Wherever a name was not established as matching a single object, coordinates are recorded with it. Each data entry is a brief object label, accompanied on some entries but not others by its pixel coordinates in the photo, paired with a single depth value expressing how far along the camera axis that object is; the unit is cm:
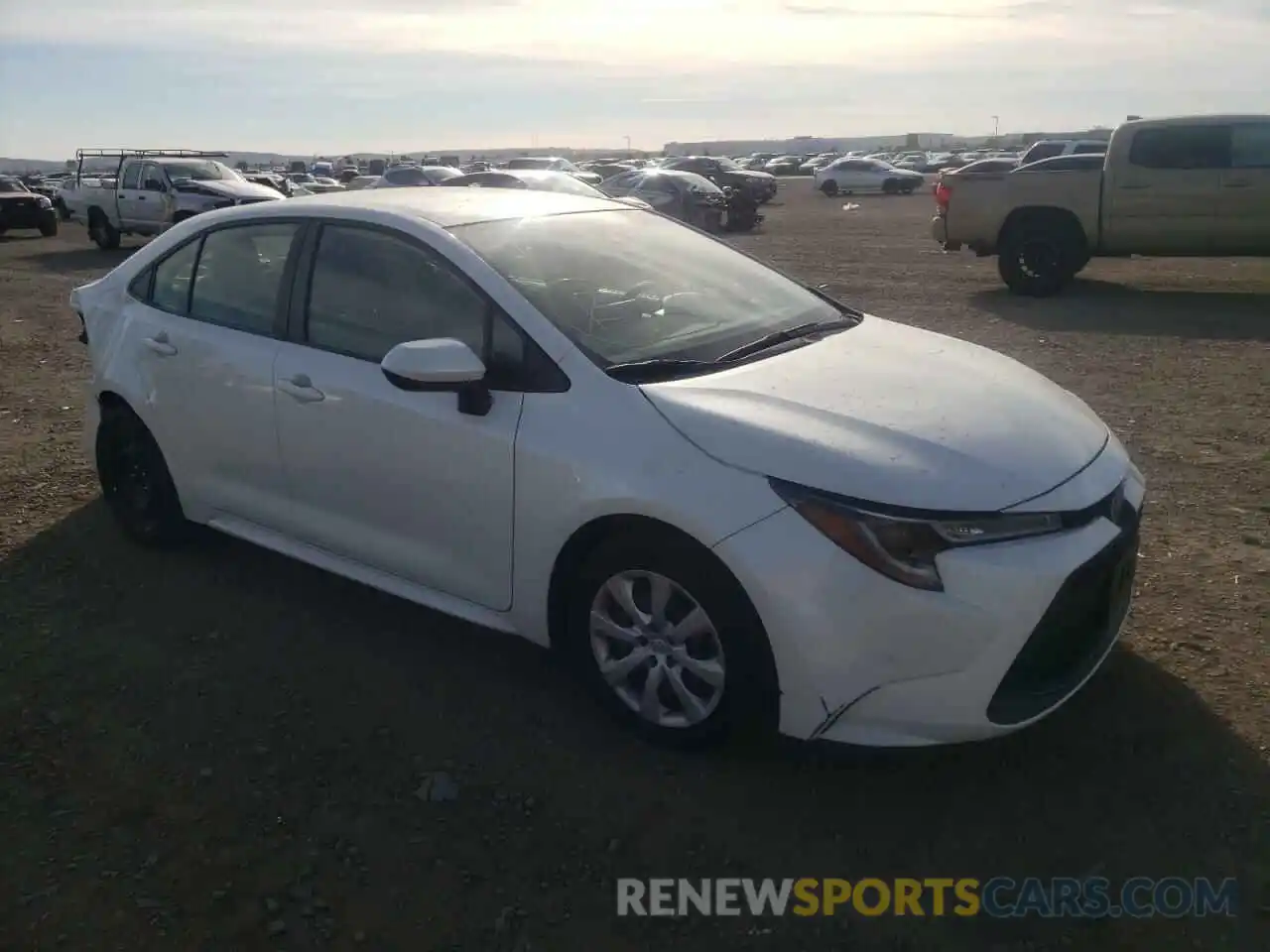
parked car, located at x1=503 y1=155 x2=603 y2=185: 3634
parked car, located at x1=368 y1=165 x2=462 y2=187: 2748
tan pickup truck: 1258
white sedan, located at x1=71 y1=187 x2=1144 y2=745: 296
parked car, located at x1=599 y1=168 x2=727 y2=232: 2428
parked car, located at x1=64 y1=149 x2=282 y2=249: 1936
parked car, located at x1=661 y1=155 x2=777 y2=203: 3216
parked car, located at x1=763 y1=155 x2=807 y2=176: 6944
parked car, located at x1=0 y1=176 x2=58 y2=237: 2502
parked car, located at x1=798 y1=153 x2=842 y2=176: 6956
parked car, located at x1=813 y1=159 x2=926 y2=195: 4459
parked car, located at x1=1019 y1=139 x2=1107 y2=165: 2844
